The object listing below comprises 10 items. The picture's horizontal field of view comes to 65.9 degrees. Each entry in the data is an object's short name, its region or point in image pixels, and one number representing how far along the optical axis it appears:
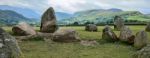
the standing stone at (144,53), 6.53
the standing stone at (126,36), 10.83
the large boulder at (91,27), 16.70
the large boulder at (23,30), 12.83
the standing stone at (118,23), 17.57
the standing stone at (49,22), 14.43
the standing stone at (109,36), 11.41
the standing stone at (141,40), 9.54
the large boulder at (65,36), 11.21
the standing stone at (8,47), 5.98
